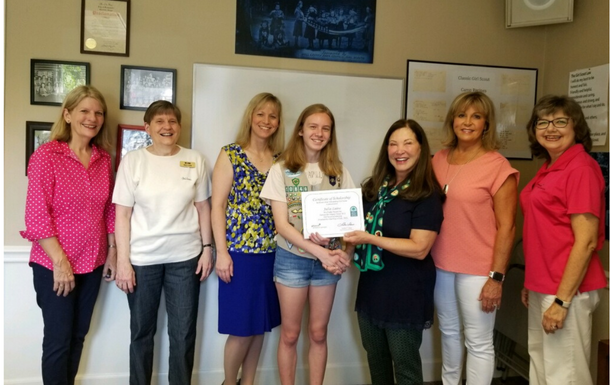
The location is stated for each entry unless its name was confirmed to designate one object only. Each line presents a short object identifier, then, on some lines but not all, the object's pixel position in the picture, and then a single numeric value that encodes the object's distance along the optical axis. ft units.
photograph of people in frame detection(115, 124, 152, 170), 7.95
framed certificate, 7.80
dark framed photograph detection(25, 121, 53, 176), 7.73
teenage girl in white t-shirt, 6.57
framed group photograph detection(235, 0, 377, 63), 8.27
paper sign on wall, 7.74
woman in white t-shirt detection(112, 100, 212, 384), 6.82
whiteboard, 8.21
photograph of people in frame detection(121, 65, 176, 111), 7.96
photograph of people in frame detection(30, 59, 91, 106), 7.72
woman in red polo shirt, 5.78
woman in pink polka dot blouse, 6.52
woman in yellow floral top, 7.05
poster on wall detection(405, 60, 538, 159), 8.86
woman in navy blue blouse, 6.06
